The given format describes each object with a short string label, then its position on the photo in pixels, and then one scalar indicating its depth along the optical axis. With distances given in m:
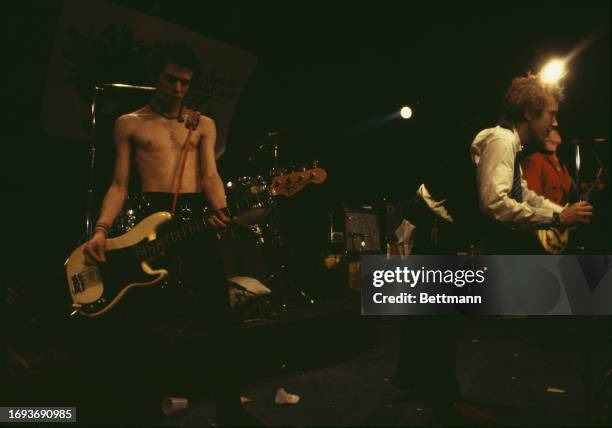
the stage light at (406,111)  8.12
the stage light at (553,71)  6.25
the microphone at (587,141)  2.44
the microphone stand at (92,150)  3.71
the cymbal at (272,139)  4.97
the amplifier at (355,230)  6.70
